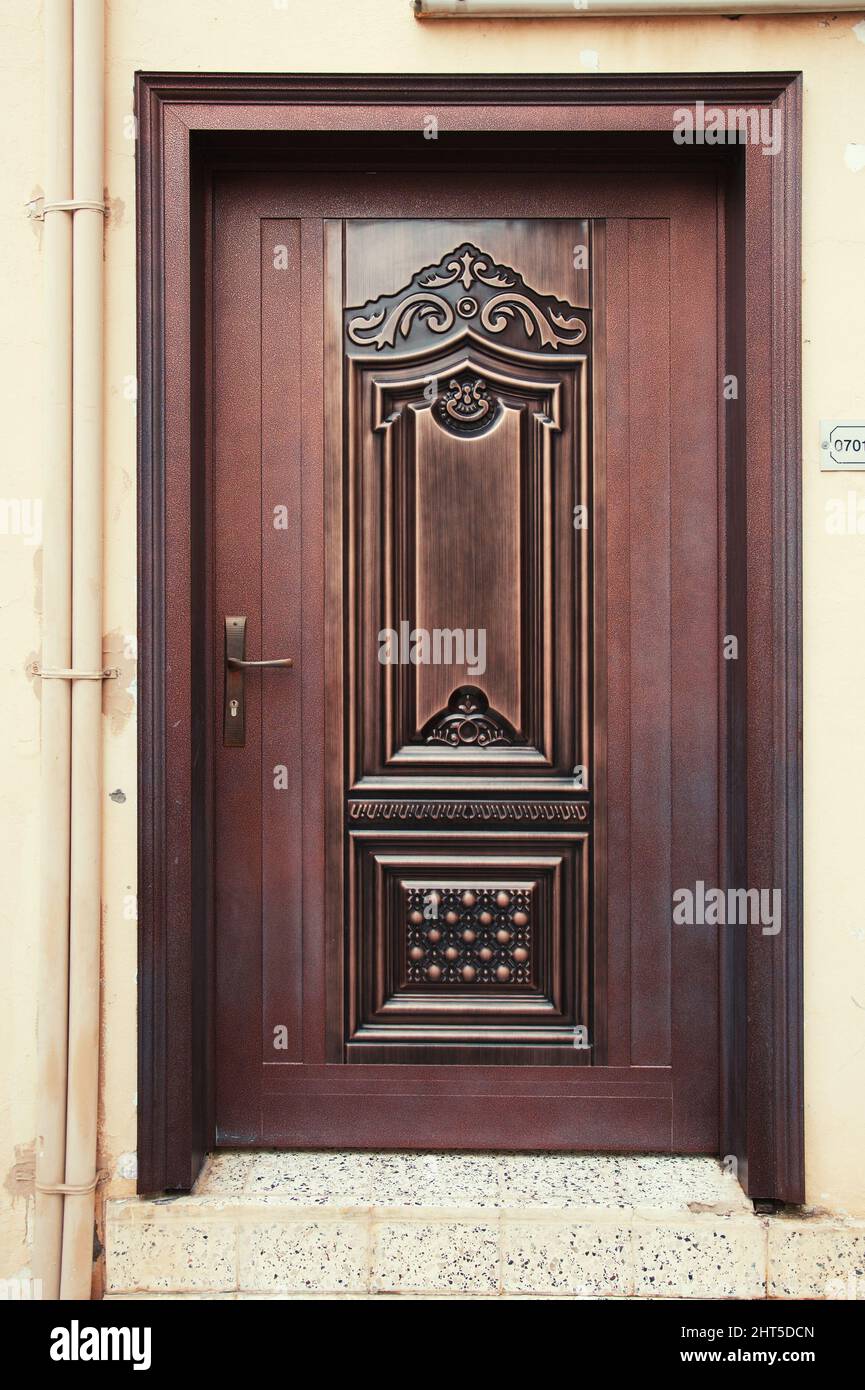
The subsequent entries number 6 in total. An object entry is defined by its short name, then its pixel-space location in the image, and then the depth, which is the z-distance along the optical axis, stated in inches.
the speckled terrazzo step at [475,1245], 77.6
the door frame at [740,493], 77.6
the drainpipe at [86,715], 77.4
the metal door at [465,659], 84.0
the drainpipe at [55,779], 77.8
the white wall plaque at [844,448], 78.2
